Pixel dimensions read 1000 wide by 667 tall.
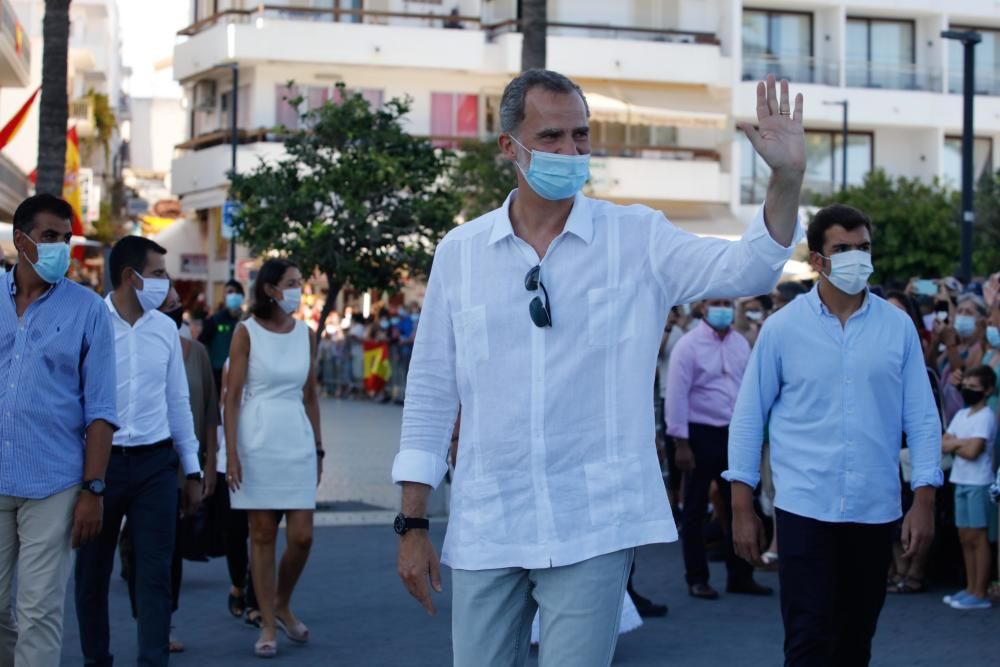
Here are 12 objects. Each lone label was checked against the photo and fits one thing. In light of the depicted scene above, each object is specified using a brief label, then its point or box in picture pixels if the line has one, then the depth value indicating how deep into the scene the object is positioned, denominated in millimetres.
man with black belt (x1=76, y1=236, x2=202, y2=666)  8000
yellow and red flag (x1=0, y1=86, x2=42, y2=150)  30859
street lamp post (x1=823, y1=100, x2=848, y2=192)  47934
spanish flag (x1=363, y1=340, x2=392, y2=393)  35941
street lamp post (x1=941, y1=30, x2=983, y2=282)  22484
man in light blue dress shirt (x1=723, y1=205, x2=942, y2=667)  6555
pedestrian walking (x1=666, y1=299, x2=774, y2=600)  11461
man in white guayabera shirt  4457
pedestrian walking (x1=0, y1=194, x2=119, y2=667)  6637
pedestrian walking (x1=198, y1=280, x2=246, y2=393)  20438
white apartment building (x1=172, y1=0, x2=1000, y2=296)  48281
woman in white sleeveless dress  9406
